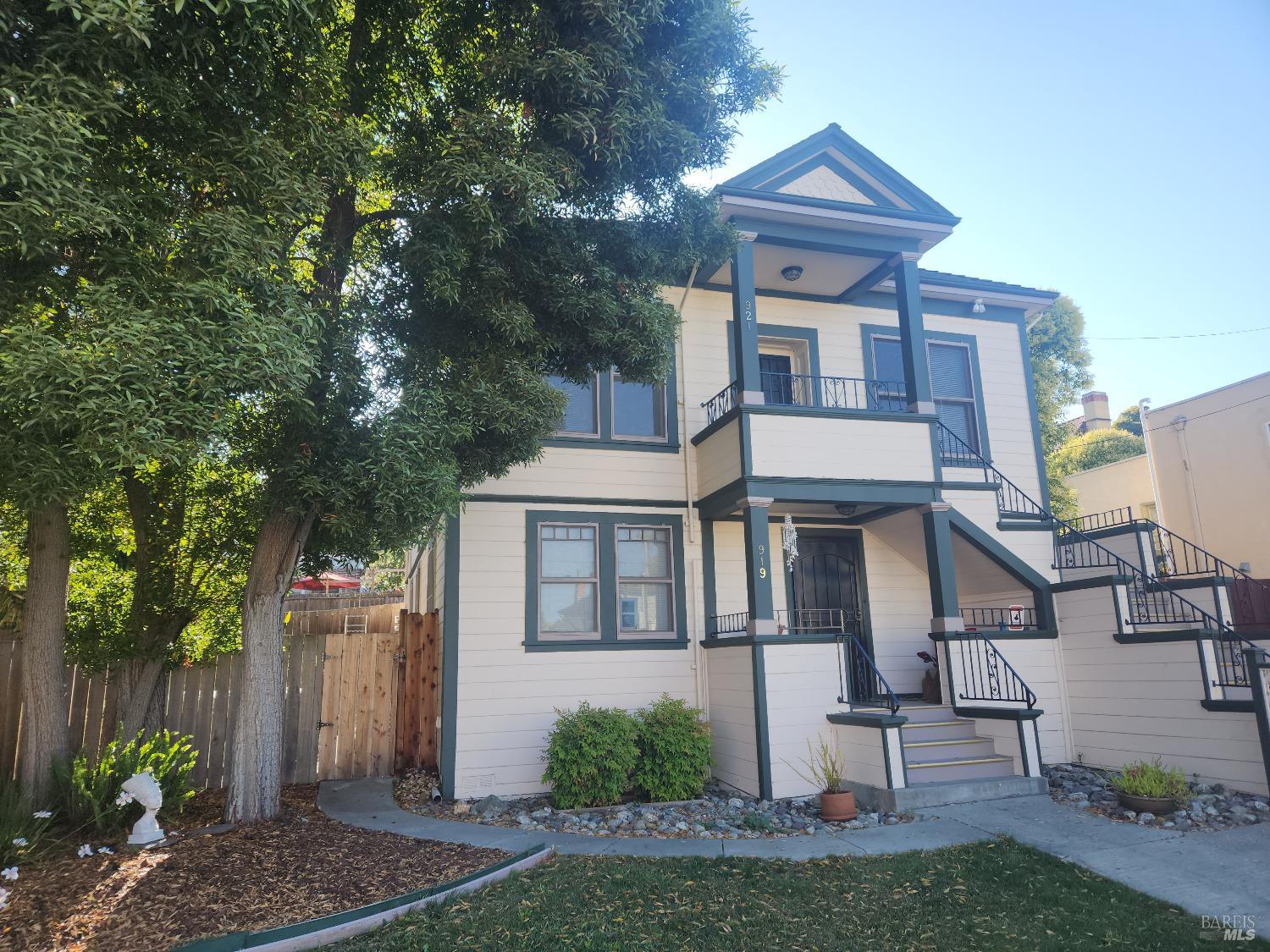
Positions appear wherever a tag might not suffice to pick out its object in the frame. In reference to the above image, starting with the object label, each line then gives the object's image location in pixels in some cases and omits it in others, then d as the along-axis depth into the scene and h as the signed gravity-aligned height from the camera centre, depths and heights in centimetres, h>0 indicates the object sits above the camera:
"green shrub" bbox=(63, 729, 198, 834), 593 -101
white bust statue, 575 -112
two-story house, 816 +67
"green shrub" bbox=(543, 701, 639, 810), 785 -125
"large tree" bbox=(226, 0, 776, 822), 613 +338
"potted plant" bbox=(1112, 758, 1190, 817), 688 -150
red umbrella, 1786 +144
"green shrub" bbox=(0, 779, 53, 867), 525 -120
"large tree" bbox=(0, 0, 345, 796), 405 +248
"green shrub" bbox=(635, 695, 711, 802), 816 -128
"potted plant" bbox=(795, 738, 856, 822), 718 -145
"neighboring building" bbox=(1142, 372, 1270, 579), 1672 +336
